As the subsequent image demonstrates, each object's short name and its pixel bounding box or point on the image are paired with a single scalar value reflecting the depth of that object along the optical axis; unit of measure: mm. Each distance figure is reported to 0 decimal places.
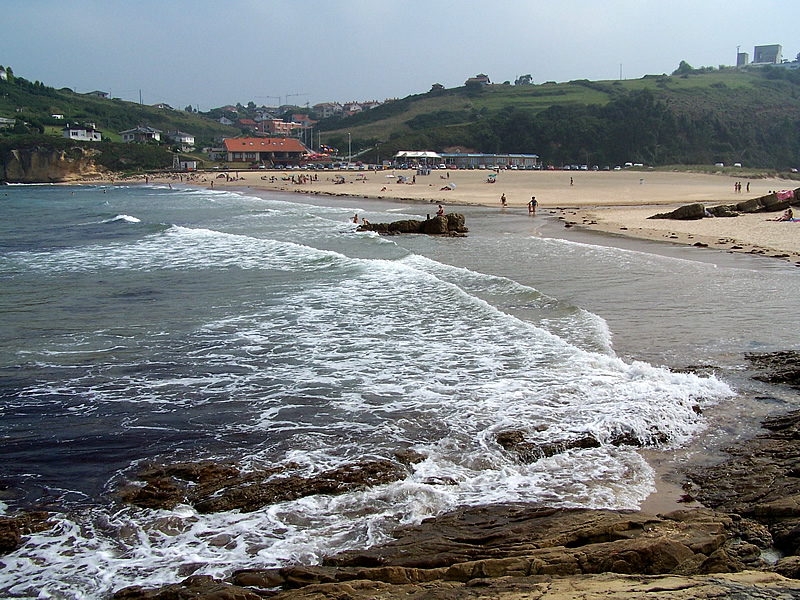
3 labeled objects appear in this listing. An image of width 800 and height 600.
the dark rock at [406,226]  28516
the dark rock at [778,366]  8562
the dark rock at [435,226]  27797
